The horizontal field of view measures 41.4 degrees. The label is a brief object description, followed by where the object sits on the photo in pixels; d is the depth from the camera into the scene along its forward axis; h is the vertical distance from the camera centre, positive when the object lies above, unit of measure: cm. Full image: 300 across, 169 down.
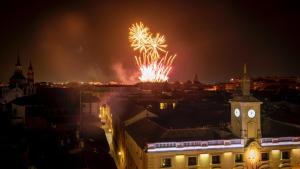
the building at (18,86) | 10475 -103
